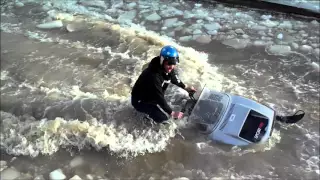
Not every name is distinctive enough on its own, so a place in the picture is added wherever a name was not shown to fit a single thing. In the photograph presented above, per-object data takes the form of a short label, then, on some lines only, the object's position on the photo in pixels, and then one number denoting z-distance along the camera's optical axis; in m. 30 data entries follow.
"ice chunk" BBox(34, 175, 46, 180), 3.78
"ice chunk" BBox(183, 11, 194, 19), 6.86
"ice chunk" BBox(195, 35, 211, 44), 6.09
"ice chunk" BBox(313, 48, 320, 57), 5.69
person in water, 3.75
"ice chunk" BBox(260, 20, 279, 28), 6.46
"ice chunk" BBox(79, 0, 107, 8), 7.36
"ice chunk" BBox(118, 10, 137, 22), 6.83
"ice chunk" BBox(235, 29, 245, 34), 6.29
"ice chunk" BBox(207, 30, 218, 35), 6.29
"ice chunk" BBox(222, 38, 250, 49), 5.94
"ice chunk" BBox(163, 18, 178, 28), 6.57
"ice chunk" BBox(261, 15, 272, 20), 6.71
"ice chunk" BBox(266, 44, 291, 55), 5.73
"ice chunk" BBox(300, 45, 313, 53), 5.76
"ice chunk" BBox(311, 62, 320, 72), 5.35
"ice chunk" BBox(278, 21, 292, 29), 6.39
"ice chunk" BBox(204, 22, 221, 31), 6.43
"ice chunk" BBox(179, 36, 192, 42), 6.13
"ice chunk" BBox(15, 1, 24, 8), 7.36
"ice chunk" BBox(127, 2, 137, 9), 7.28
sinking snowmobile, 3.84
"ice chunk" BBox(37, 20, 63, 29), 6.60
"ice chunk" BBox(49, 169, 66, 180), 3.76
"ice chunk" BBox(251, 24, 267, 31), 6.36
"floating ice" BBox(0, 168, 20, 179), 3.78
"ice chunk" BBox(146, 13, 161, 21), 6.78
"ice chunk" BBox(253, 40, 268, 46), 5.95
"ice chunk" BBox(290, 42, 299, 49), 5.84
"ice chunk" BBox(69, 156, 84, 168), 3.92
